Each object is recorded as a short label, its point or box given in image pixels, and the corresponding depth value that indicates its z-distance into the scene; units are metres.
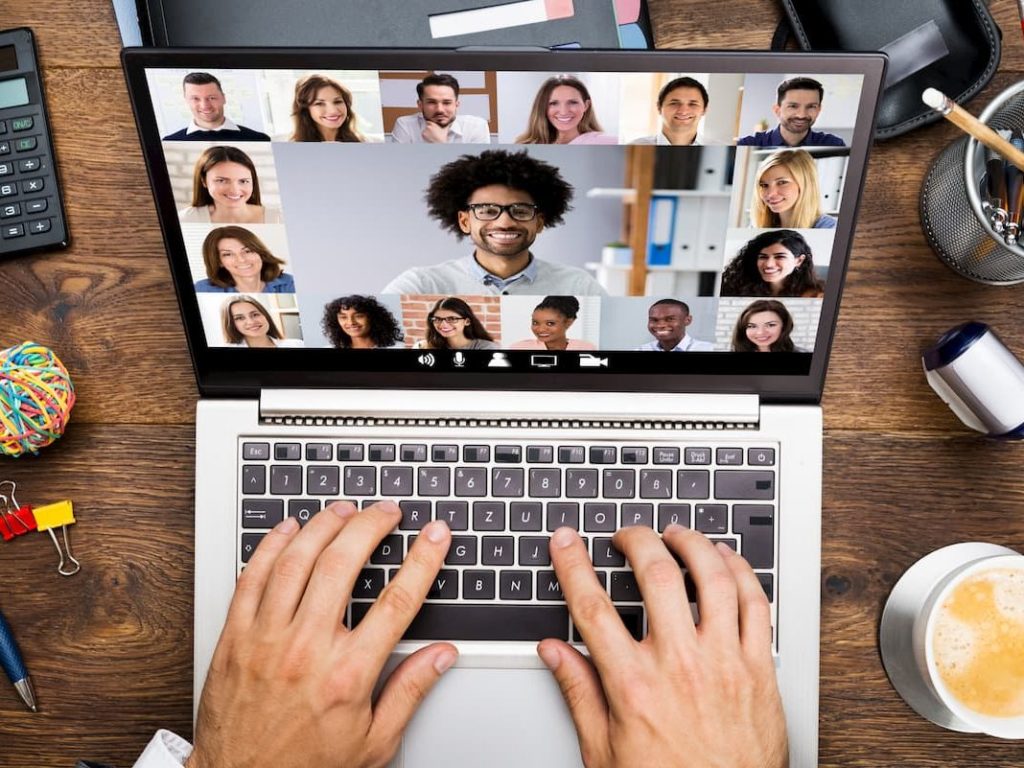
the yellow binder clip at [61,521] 0.67
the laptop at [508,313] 0.53
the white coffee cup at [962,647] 0.57
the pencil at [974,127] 0.54
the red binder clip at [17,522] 0.67
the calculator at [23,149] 0.67
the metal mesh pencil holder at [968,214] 0.57
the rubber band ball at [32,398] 0.62
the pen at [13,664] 0.66
